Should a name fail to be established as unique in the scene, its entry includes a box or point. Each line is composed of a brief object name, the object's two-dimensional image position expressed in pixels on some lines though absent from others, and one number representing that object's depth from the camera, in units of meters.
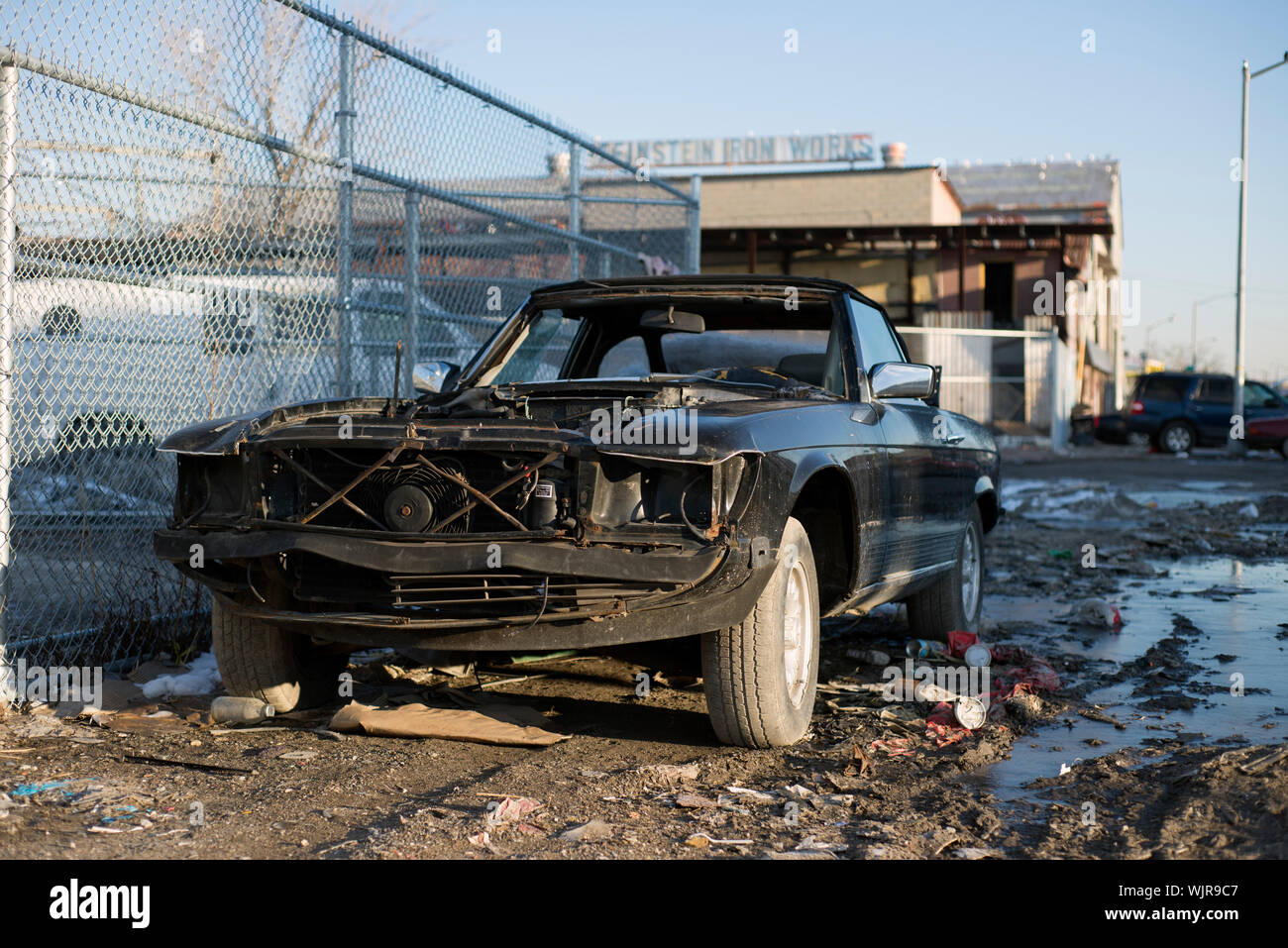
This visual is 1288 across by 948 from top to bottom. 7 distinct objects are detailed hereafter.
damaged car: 3.98
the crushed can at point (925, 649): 6.17
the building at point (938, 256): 29.22
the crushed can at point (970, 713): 4.68
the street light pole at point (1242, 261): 29.47
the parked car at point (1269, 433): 27.34
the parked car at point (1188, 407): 28.41
